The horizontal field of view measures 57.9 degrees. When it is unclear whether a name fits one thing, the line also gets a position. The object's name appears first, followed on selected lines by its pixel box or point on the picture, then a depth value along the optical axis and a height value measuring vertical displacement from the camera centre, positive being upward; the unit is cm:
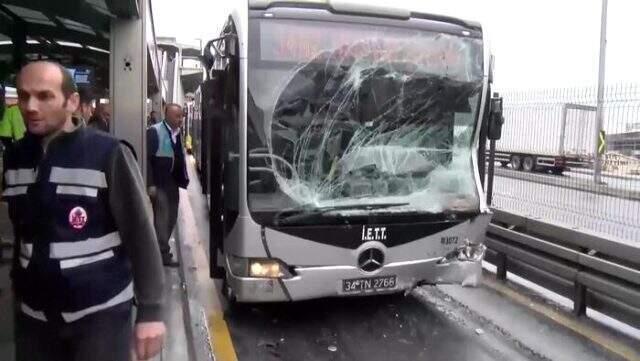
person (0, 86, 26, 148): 857 +1
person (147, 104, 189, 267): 666 -50
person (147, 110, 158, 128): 1484 +30
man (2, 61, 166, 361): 221 -42
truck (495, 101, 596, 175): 1176 +16
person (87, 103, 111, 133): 636 +11
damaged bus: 475 -17
